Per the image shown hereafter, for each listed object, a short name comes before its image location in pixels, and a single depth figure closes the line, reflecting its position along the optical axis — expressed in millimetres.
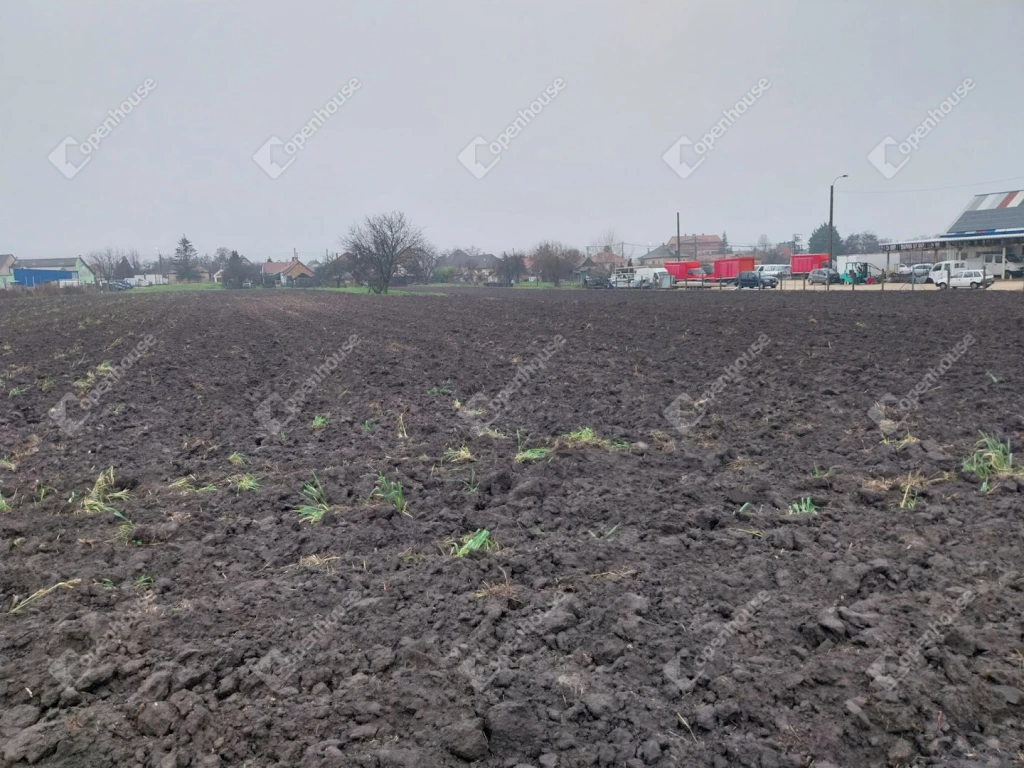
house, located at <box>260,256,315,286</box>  96125
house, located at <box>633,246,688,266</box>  107644
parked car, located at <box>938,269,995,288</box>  38562
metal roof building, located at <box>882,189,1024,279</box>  49625
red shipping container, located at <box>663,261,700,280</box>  60875
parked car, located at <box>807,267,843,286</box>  50000
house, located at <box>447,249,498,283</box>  92688
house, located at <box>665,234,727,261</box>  121206
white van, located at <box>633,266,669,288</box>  57094
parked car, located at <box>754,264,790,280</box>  53953
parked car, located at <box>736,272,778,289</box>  50025
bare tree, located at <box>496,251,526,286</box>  78375
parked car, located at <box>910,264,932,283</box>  47412
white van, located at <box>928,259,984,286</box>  40750
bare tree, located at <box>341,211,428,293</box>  59000
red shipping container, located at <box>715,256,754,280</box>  59938
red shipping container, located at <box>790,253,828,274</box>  62781
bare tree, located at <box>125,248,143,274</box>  124412
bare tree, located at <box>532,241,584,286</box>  71250
